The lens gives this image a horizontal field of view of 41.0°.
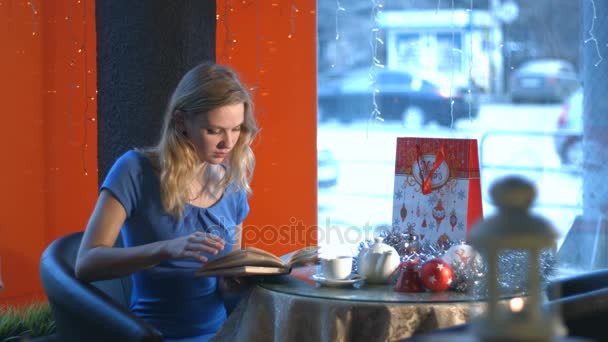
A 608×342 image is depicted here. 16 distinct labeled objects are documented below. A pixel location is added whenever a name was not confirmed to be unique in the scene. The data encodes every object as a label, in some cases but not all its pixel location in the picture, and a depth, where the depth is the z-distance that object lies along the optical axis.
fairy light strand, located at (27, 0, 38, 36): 4.47
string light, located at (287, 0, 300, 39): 4.62
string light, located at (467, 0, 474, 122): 5.07
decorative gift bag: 2.26
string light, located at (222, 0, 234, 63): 4.48
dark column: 3.05
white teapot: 2.10
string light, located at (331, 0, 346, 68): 5.25
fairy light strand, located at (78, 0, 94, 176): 4.54
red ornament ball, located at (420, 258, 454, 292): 2.00
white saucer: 2.05
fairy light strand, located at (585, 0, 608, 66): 4.67
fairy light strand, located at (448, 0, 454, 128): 5.05
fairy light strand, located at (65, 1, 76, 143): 4.55
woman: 2.28
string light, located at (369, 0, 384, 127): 4.98
